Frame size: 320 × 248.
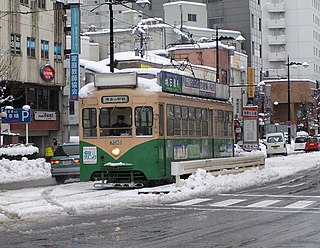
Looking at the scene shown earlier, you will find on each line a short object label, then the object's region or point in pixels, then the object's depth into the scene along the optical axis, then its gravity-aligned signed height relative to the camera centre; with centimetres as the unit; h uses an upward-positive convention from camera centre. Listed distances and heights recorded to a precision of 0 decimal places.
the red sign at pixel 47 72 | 4709 +430
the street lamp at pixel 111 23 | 3231 +522
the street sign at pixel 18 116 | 3828 +107
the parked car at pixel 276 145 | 5425 -97
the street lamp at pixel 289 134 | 6934 -21
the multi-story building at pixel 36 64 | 4366 +469
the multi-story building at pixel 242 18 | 9794 +1666
